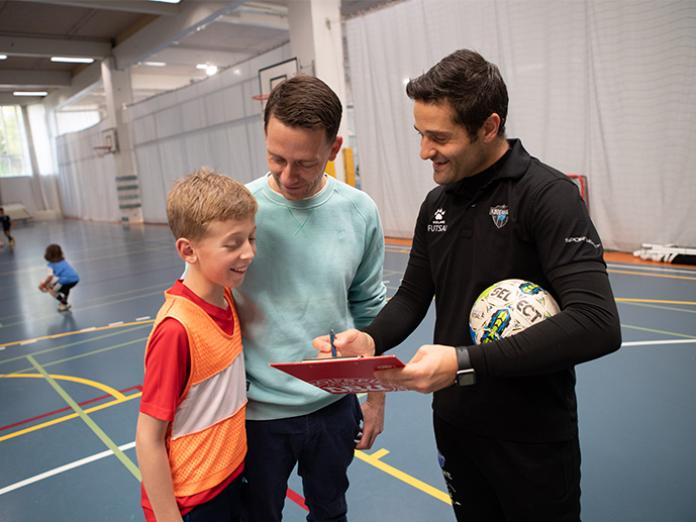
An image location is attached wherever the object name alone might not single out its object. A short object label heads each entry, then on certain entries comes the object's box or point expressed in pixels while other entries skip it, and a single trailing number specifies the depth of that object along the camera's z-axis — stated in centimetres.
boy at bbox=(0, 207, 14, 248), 1706
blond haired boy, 137
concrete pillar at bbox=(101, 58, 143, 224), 2044
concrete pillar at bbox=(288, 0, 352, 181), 1066
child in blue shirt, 768
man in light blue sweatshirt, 164
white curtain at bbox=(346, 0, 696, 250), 707
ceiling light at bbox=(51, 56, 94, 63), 1983
